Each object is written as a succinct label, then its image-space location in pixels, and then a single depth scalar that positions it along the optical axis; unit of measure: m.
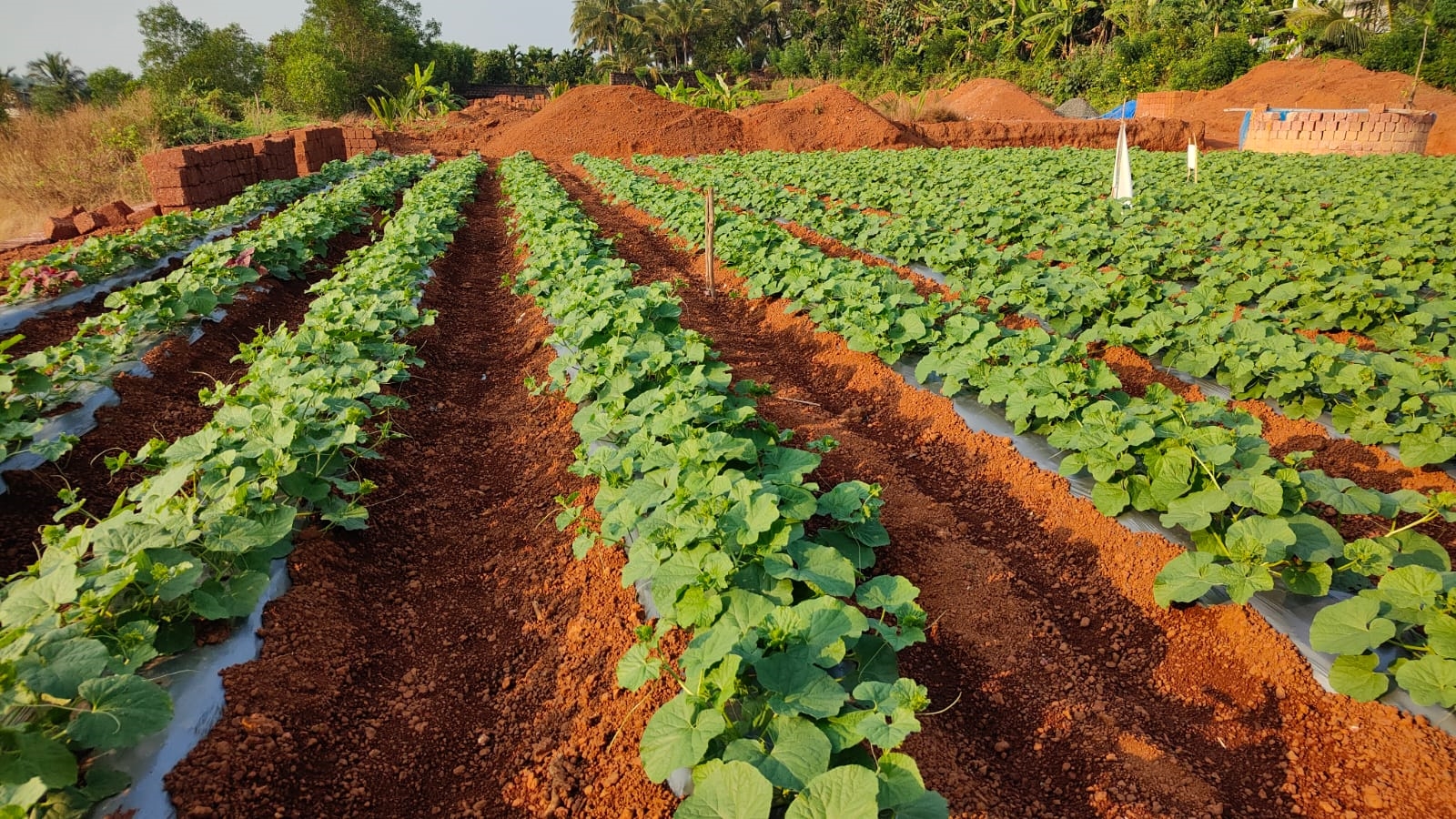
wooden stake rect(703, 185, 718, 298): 7.24
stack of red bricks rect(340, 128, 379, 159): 21.58
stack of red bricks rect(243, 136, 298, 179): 14.62
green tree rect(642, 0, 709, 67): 53.19
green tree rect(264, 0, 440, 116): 32.97
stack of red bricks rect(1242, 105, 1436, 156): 19.22
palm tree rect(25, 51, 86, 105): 48.31
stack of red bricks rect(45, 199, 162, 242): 9.86
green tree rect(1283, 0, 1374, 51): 30.50
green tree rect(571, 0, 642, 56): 53.28
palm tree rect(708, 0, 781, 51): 55.34
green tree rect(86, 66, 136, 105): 44.34
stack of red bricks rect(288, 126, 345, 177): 17.05
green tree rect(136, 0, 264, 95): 37.88
